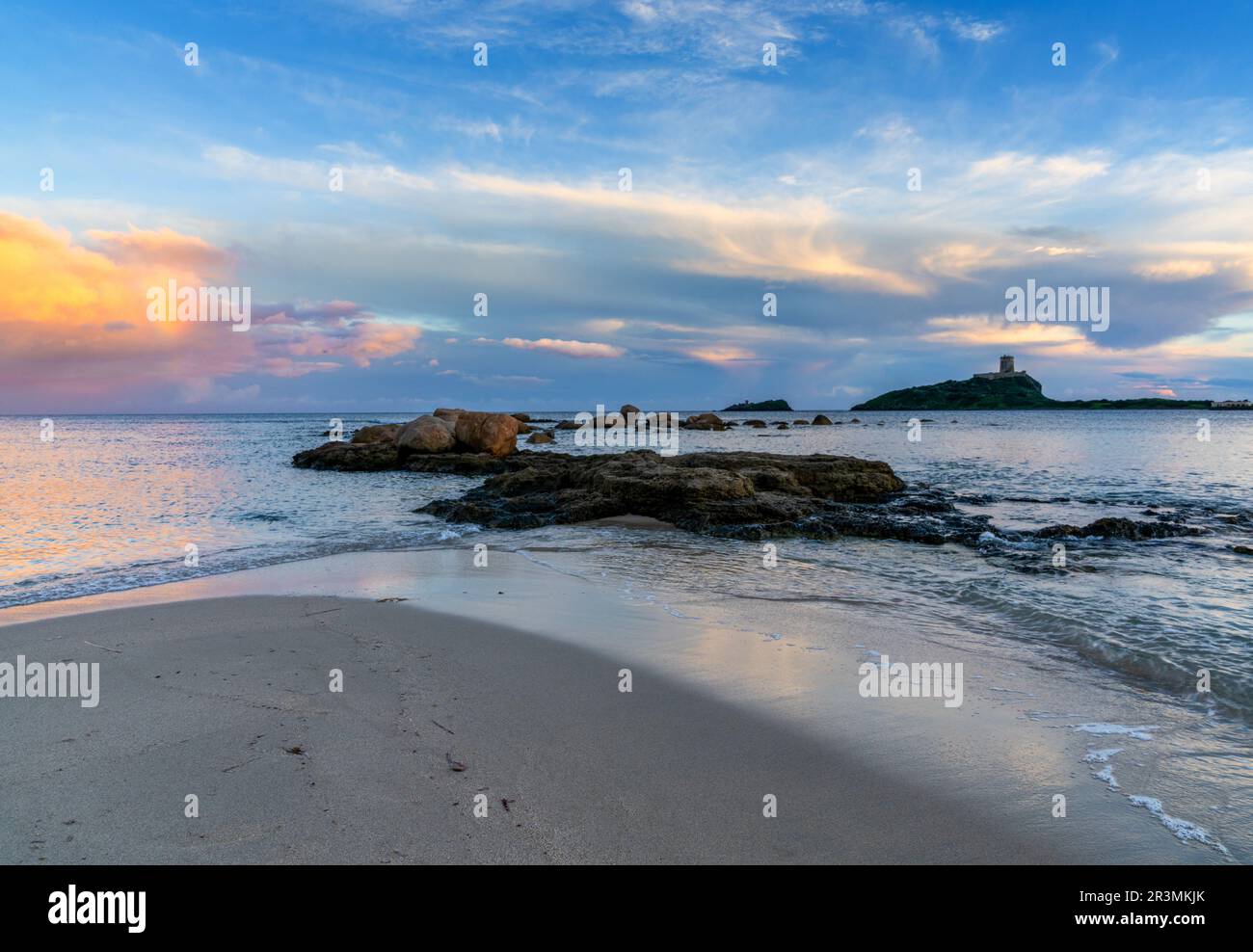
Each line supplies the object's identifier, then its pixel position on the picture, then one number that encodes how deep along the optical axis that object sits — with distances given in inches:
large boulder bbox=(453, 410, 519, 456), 1195.3
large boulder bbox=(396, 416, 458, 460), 1189.7
